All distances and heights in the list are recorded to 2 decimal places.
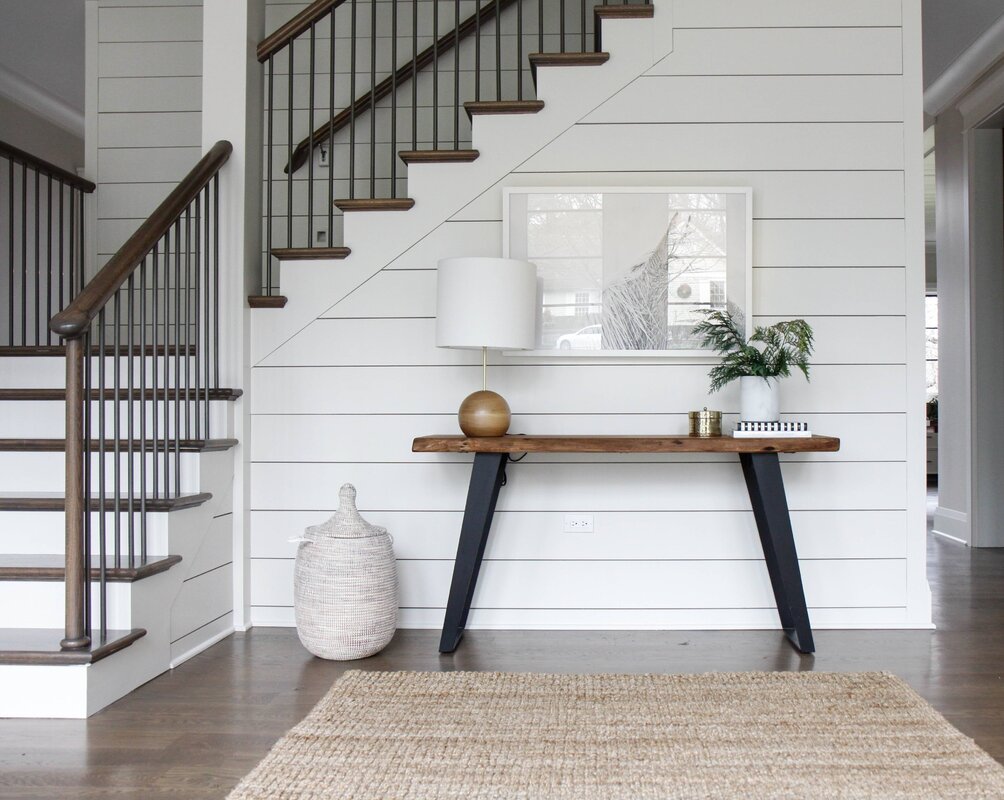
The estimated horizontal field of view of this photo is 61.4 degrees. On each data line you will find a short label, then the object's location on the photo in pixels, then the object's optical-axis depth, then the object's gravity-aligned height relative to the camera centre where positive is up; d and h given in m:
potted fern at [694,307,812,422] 3.16 +0.20
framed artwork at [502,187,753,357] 3.39 +0.60
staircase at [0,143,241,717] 2.37 -0.30
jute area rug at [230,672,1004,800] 1.91 -0.85
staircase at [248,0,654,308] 4.48 +1.70
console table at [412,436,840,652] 2.93 -0.28
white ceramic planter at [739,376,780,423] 3.16 +0.03
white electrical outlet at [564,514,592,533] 3.41 -0.46
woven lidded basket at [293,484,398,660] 2.93 -0.63
